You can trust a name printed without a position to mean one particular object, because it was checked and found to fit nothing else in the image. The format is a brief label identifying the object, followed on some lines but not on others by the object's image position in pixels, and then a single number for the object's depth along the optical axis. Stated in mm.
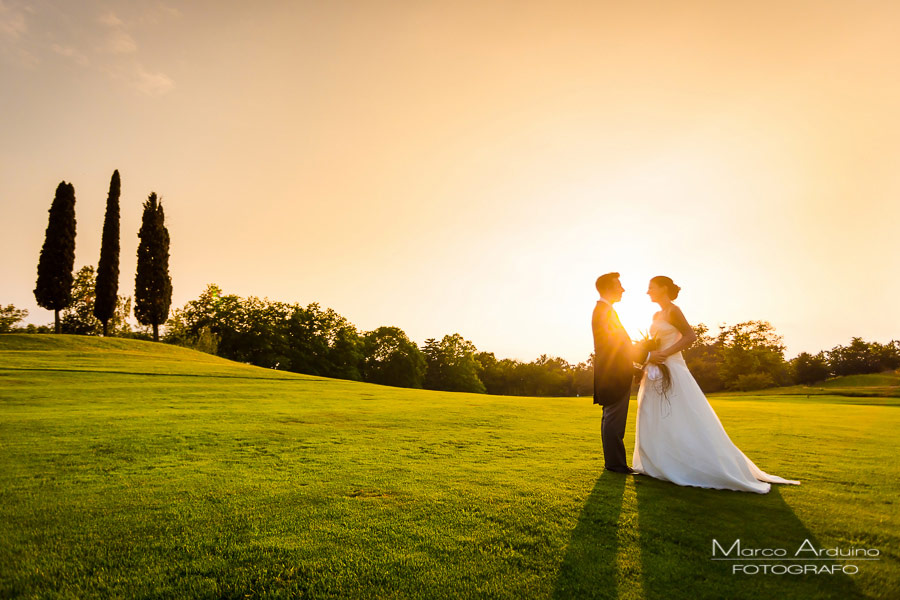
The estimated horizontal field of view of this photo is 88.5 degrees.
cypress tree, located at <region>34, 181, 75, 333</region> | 51031
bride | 6316
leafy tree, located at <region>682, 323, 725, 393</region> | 82562
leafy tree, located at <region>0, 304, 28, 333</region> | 70062
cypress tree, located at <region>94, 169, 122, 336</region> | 53375
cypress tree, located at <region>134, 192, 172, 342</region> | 57344
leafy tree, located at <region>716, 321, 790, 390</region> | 72638
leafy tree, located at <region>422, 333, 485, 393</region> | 99250
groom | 7328
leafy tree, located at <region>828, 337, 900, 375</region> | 78812
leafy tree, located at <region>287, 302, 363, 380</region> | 85438
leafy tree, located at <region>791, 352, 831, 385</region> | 76125
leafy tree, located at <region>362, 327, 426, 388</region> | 93000
